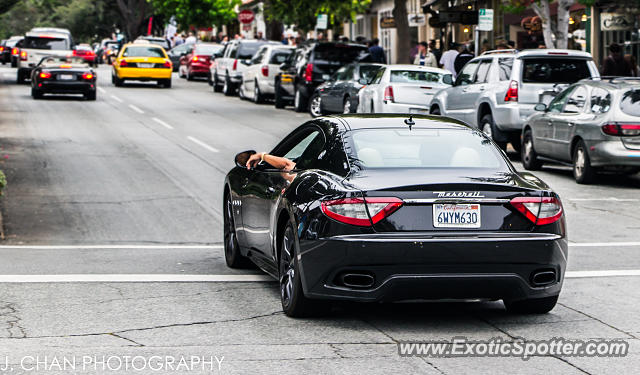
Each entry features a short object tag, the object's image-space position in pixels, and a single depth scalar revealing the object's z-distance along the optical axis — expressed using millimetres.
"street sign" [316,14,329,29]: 38984
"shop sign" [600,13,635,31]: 29422
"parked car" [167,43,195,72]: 58156
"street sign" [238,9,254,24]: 51906
